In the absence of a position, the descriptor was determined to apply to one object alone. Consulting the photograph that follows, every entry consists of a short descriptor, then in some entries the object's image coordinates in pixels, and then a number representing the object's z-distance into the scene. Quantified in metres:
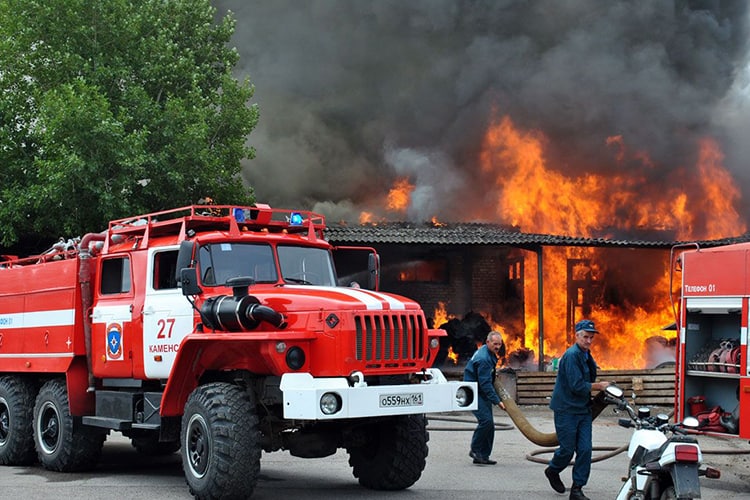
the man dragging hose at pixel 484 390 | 11.55
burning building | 27.08
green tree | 18.59
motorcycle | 6.72
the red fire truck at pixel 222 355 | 8.42
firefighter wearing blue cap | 8.83
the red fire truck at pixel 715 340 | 10.30
